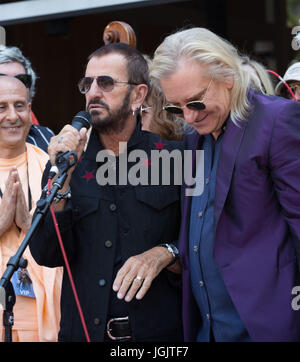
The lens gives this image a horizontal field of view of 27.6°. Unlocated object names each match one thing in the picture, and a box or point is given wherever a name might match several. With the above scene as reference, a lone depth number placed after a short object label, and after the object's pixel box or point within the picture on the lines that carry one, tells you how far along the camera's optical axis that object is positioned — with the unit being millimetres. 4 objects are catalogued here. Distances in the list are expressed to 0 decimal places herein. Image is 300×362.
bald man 2896
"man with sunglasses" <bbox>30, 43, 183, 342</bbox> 2428
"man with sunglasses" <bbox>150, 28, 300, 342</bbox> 2129
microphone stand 1939
